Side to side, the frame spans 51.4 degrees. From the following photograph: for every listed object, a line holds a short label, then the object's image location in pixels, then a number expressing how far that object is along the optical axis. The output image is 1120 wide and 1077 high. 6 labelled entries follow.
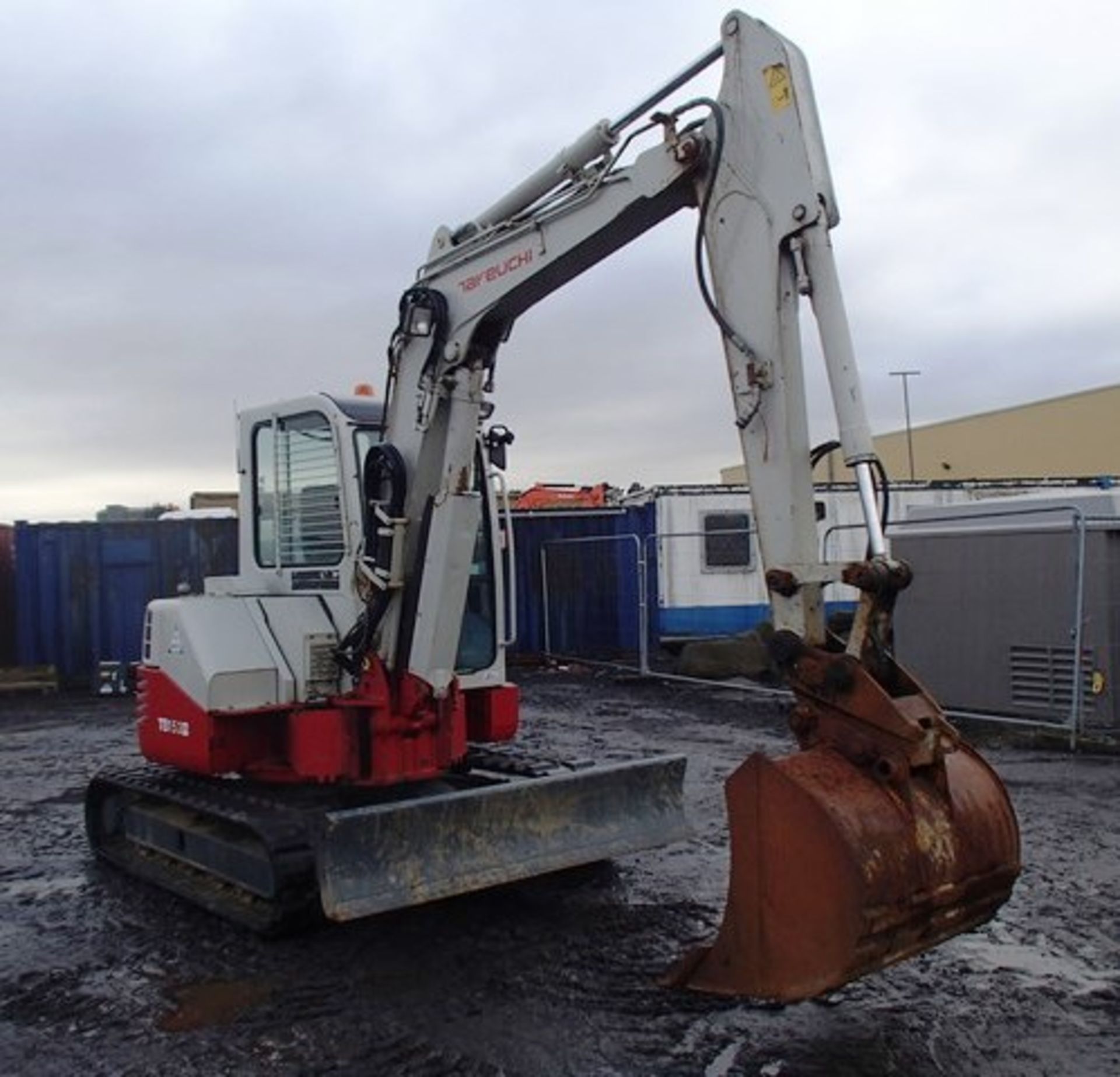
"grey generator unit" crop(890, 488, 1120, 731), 10.60
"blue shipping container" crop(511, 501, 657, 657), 18.00
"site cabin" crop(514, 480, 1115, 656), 17.59
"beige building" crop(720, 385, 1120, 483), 41.00
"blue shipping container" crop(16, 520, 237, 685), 16.73
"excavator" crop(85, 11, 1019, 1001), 3.94
